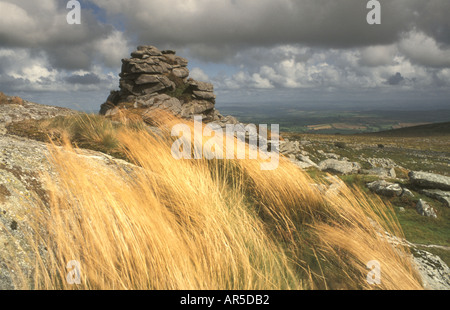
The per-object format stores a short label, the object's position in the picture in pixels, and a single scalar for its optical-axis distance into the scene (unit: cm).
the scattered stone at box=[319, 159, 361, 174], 853
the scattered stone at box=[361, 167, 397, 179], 1193
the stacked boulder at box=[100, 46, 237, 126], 1752
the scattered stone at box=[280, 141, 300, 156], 1367
